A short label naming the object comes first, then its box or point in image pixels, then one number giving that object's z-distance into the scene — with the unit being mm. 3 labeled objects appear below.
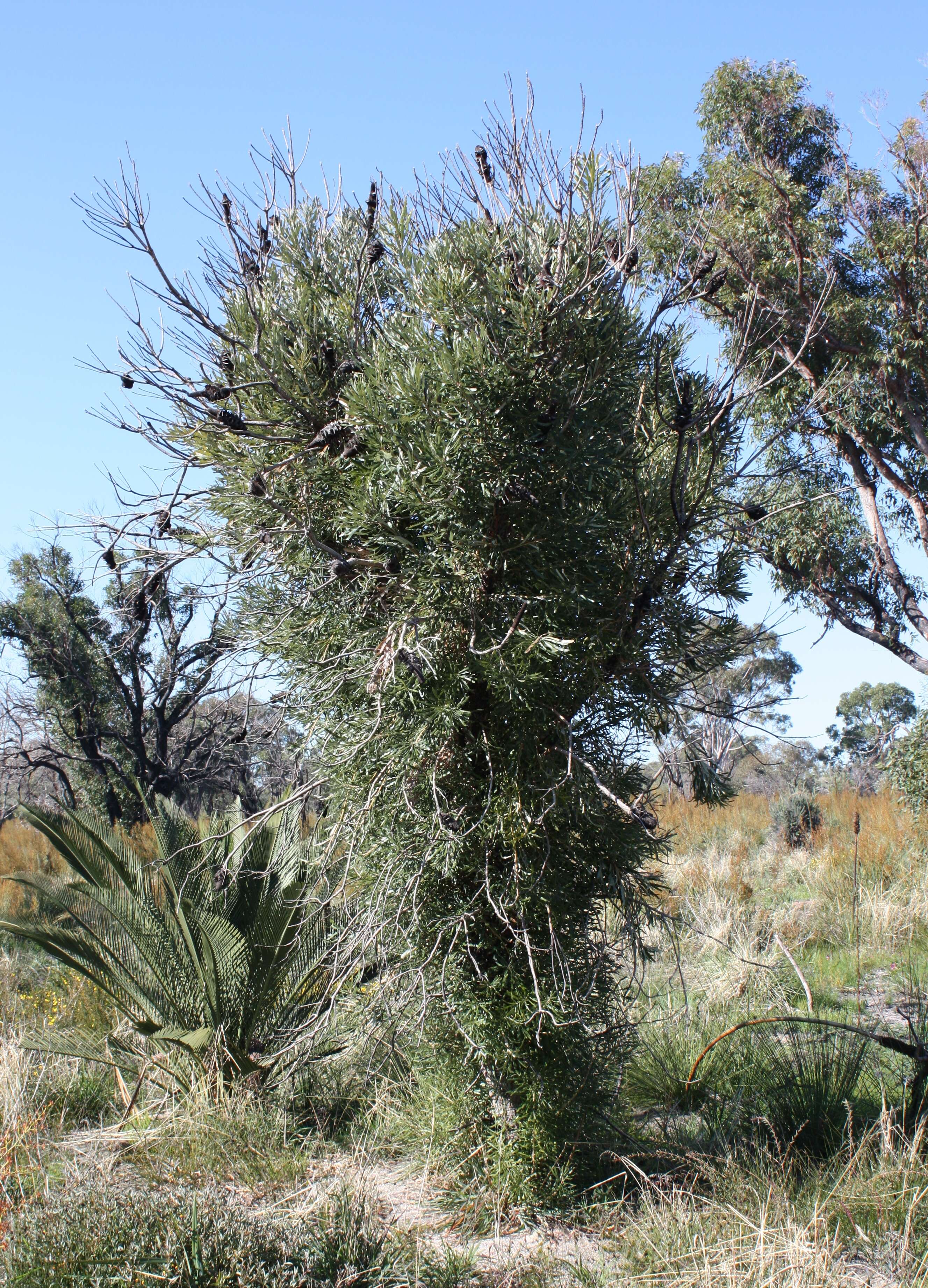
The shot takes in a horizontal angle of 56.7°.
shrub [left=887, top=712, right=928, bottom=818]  10766
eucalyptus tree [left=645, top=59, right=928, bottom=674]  11227
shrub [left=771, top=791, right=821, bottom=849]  12414
